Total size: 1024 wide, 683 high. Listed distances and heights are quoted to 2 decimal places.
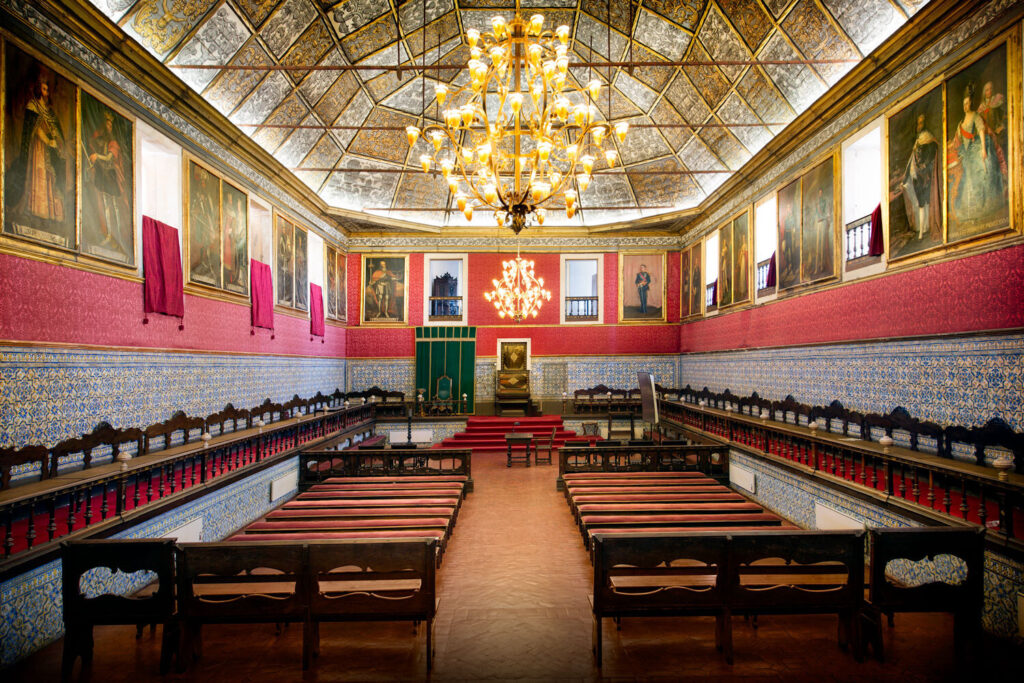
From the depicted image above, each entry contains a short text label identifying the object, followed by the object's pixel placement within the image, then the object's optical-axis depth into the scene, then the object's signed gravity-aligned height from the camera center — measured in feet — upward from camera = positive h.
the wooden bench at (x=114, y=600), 12.42 -6.12
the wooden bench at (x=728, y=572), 13.08 -5.70
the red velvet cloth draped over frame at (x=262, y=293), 39.11 +4.29
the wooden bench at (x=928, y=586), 12.85 -5.92
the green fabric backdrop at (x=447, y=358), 63.57 -1.22
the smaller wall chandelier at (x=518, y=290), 50.93 +5.86
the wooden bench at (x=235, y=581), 12.71 -5.87
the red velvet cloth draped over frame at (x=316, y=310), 51.88 +3.85
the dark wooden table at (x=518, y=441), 43.20 -7.78
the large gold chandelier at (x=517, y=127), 23.31 +10.71
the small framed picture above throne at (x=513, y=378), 61.26 -3.58
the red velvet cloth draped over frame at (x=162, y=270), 27.61 +4.32
